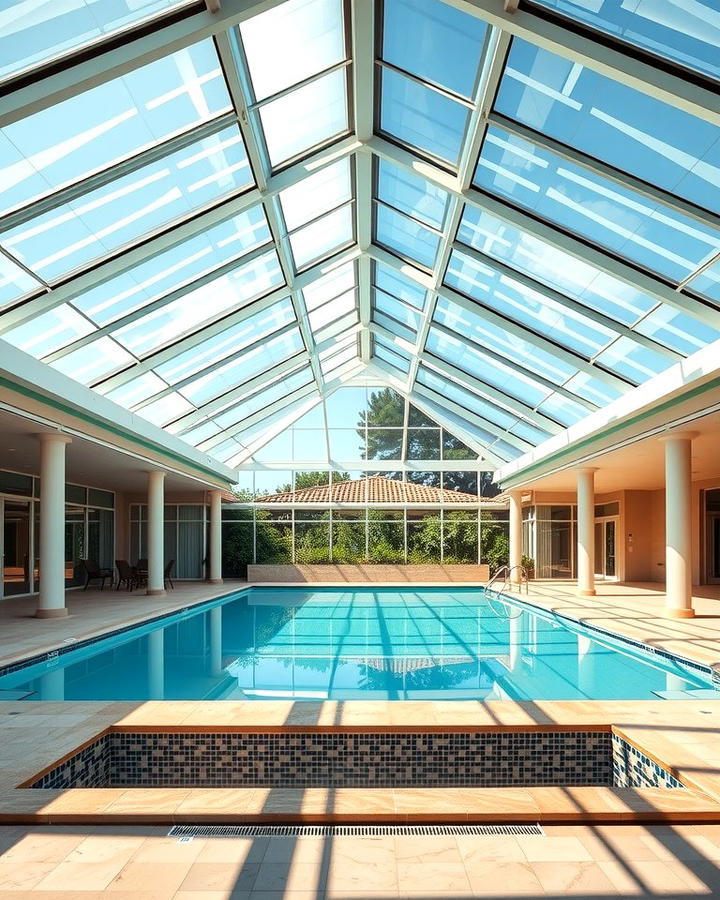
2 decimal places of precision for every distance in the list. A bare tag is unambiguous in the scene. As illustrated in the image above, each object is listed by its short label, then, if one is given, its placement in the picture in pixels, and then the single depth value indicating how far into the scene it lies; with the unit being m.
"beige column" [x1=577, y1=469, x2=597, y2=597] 16.72
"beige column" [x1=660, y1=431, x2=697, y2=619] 11.43
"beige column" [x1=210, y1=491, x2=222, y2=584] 21.64
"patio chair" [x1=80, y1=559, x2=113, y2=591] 18.14
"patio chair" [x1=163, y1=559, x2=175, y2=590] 18.59
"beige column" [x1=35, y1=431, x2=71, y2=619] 11.52
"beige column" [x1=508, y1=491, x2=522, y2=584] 22.03
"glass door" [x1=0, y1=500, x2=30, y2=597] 16.08
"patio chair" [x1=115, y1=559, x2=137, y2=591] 18.08
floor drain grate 3.52
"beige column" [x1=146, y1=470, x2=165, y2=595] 16.83
